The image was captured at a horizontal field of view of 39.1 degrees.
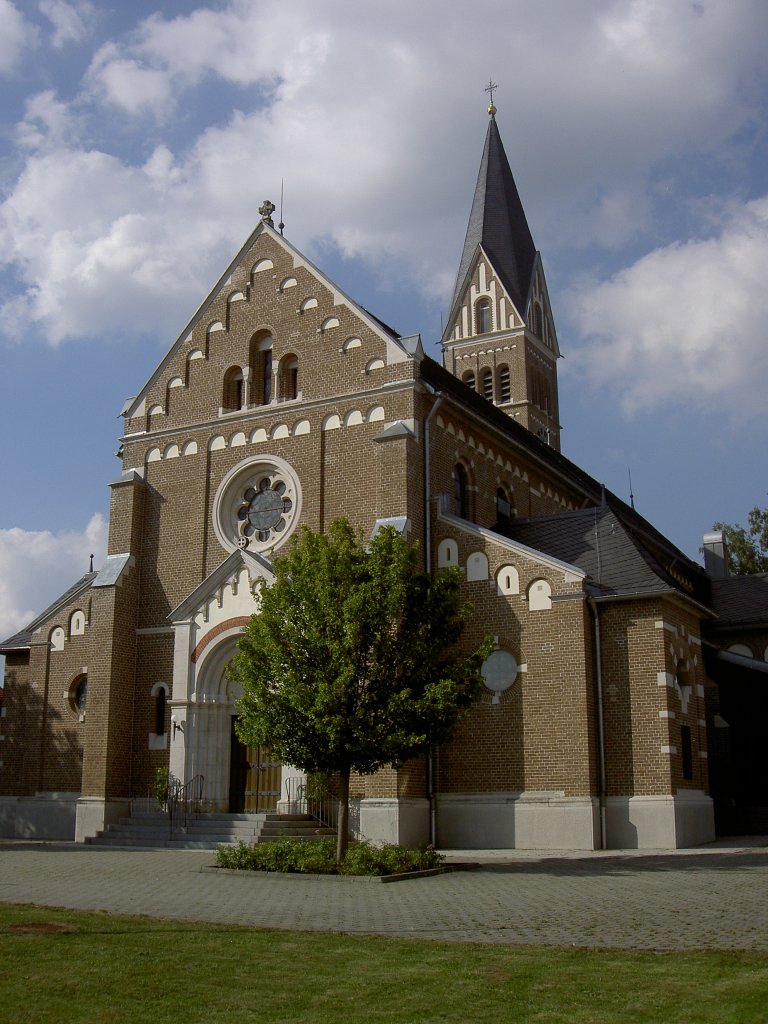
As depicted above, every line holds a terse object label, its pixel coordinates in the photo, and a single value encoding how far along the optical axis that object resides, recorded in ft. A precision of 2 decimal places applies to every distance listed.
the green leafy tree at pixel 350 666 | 60.44
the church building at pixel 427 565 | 78.48
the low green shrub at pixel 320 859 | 55.31
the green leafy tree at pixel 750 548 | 171.94
